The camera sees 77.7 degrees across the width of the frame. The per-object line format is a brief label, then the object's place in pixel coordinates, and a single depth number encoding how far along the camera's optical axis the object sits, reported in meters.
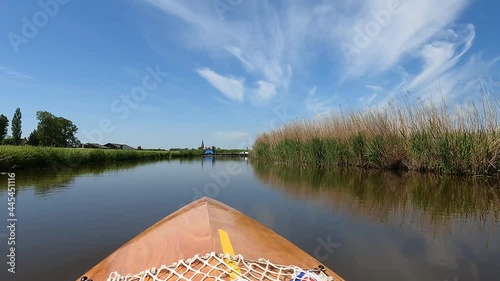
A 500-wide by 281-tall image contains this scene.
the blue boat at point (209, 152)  48.84
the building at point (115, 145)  53.89
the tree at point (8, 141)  38.01
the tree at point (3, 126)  45.03
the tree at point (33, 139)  43.75
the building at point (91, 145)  46.14
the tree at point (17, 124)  47.84
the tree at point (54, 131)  43.84
